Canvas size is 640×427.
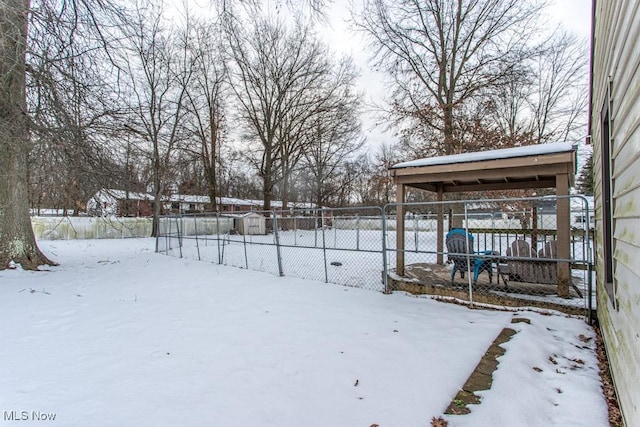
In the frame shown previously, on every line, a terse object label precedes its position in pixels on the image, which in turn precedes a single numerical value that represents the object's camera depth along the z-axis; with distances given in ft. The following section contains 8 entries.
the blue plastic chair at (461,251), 17.12
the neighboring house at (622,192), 4.99
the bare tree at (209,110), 63.21
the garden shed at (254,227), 60.83
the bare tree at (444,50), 39.32
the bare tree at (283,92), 62.34
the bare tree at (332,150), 69.51
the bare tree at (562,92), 48.37
